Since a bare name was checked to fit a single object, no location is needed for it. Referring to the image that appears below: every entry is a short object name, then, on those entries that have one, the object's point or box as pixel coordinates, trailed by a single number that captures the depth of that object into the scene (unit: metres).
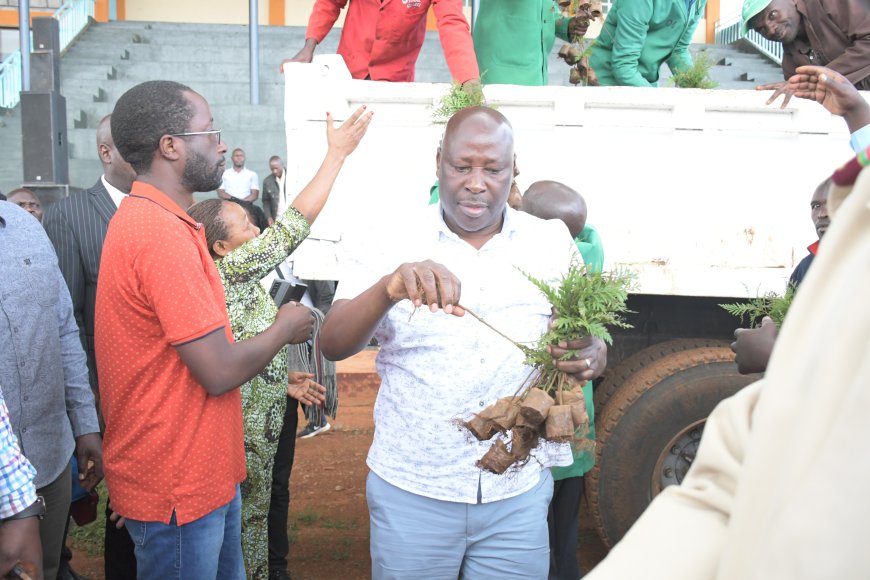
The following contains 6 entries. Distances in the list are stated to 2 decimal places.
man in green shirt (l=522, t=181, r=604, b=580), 3.59
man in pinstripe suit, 3.58
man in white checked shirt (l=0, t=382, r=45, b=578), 2.00
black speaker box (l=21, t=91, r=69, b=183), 7.37
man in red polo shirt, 2.44
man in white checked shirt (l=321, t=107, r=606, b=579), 2.42
